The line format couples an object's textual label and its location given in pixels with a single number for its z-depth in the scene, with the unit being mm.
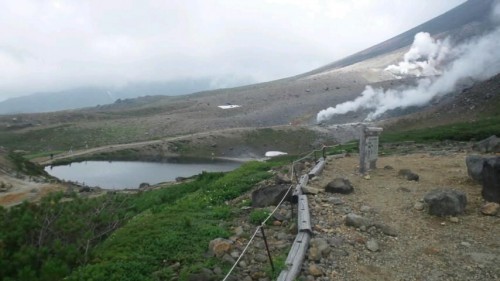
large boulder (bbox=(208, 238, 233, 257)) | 7629
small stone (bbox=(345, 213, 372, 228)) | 8964
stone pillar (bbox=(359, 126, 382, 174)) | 15805
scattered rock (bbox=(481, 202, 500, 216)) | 9305
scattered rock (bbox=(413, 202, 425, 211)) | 10047
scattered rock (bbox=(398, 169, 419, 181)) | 13305
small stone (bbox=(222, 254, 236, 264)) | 7340
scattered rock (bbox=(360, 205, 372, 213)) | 10111
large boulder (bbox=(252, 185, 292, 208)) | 10805
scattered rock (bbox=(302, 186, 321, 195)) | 11412
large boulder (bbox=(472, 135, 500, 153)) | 18031
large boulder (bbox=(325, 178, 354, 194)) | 11844
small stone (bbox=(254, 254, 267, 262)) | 7324
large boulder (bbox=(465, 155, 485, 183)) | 12055
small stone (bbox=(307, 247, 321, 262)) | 7298
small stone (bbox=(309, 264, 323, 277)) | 6797
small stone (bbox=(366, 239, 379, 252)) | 7845
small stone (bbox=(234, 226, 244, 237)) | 8766
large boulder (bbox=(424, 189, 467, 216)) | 9430
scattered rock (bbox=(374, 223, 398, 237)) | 8609
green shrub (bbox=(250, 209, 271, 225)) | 9445
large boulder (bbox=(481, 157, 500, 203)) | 9852
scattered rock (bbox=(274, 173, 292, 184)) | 12516
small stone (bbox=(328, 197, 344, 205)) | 10691
